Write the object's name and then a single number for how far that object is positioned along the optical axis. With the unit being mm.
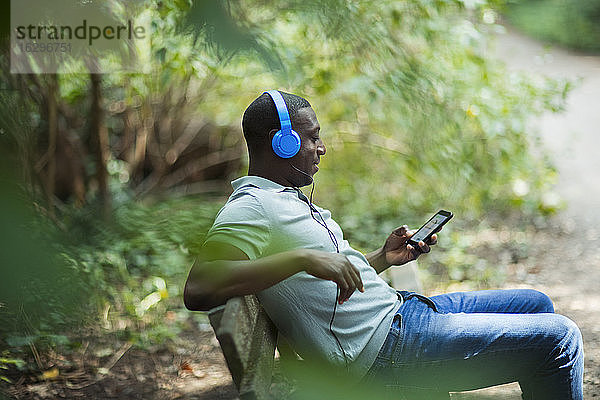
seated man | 3777
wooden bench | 2996
